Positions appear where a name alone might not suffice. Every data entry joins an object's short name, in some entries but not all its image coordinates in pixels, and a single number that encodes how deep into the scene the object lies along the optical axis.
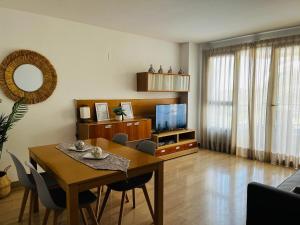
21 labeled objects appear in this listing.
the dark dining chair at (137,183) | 2.32
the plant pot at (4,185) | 2.99
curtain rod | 4.06
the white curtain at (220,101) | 4.98
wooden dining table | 1.68
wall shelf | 4.52
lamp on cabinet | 3.77
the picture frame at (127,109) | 4.43
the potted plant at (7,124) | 2.89
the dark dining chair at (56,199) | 1.81
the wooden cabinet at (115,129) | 3.66
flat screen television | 4.74
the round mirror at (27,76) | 3.18
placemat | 1.96
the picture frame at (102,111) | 4.05
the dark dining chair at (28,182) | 2.16
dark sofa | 1.52
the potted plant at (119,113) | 4.14
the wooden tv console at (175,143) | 4.62
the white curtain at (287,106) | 4.02
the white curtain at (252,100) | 4.41
